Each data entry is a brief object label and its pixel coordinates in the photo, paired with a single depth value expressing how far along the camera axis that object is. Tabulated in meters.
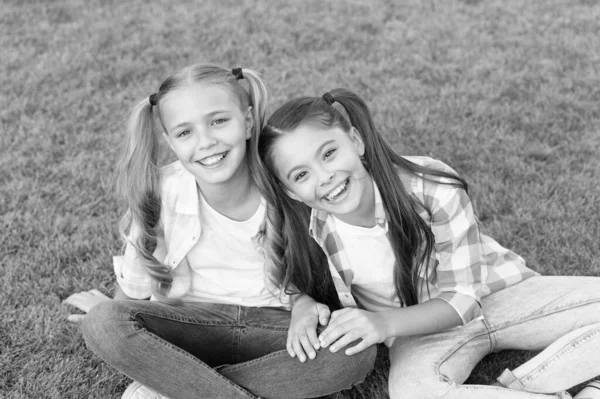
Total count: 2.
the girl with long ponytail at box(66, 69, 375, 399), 2.16
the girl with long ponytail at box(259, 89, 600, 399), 2.11
